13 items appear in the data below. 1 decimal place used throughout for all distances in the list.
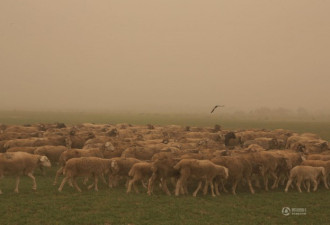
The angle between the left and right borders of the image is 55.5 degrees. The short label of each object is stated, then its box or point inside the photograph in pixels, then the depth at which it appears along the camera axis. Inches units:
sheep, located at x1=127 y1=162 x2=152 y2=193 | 557.6
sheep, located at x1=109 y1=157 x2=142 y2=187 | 592.4
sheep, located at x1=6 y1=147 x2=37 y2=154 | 701.9
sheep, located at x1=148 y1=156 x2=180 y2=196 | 547.8
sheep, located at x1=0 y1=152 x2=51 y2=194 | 538.3
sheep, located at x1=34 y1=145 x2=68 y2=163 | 713.6
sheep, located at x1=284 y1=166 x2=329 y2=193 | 585.0
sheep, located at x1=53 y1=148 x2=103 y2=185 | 638.5
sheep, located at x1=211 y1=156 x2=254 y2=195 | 575.2
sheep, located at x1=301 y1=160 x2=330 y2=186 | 617.3
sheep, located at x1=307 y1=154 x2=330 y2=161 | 674.8
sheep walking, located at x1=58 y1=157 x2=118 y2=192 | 554.9
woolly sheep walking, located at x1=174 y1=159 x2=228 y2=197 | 546.3
